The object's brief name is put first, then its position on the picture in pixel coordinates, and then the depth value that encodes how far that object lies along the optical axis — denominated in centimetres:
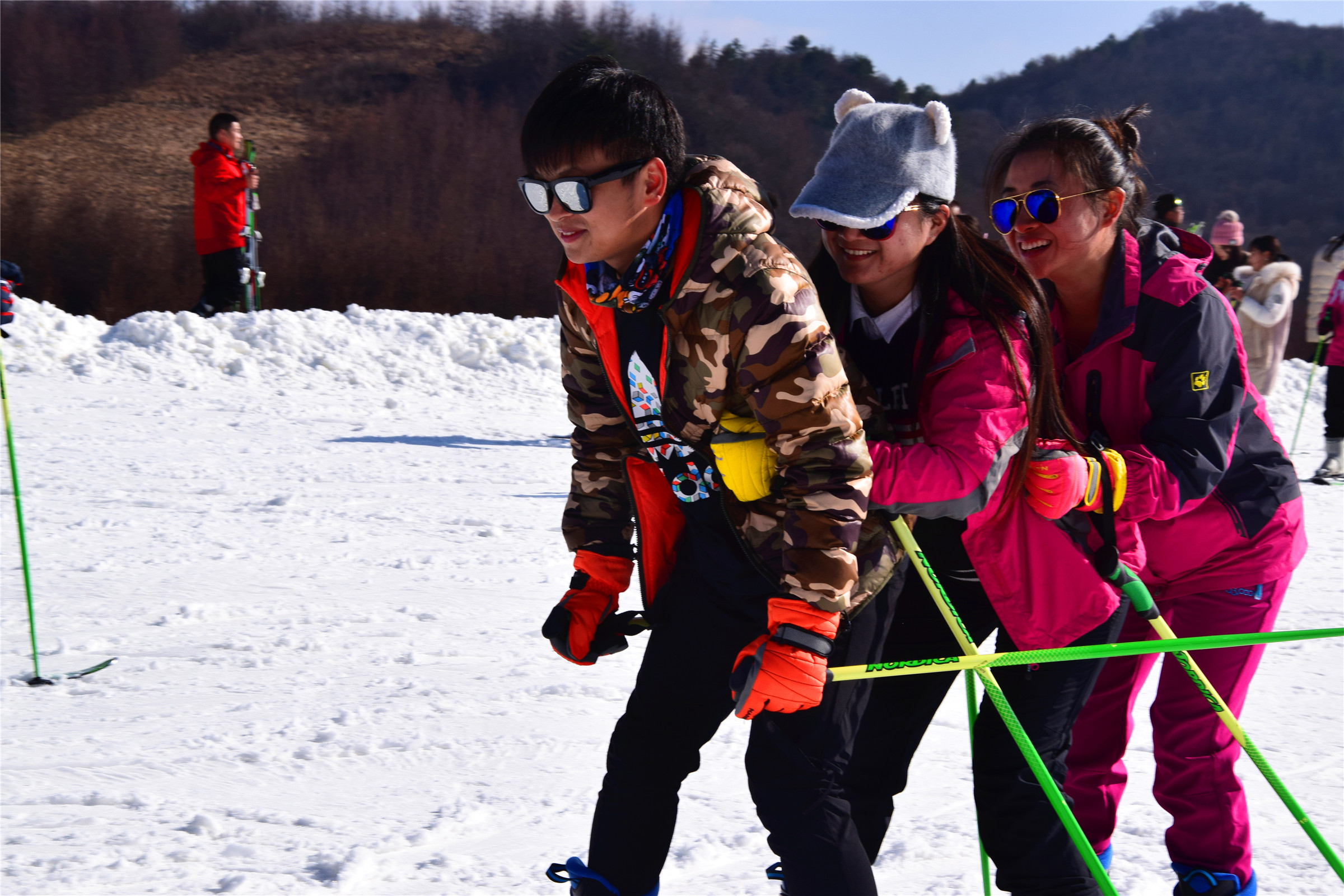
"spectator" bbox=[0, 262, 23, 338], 564
